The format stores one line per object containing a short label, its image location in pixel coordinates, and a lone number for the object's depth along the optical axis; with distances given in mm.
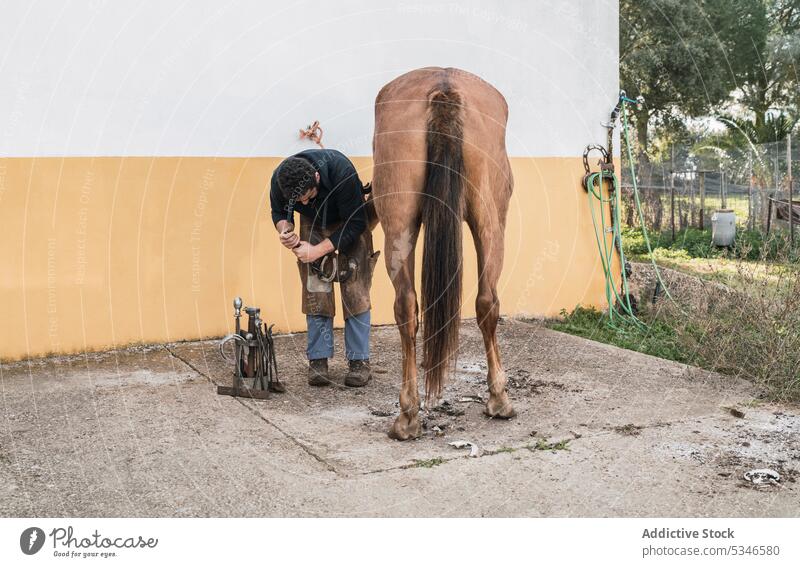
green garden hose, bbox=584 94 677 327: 6371
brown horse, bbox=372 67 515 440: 3439
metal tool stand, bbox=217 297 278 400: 4246
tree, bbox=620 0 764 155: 15812
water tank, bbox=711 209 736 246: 11875
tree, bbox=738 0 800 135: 16719
